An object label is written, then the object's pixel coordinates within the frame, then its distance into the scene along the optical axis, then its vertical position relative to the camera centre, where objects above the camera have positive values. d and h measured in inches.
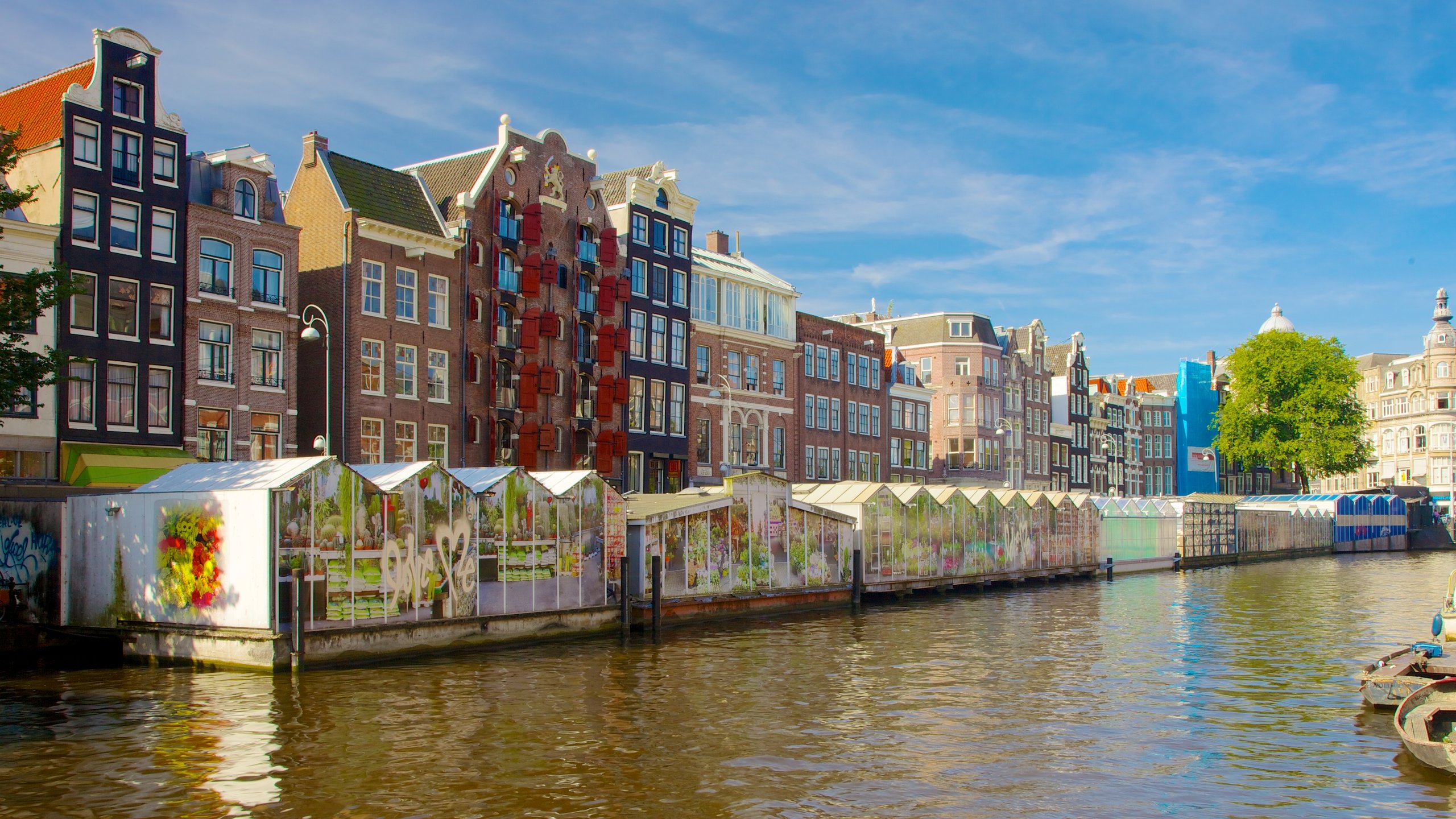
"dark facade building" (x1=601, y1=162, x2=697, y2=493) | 2728.8 +392.7
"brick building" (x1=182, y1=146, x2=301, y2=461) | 1882.4 +276.9
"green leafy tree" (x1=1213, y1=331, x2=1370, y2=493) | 4576.8 +292.7
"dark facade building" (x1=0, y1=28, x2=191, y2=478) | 1737.2 +379.4
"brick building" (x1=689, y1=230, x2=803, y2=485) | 2947.8 +301.8
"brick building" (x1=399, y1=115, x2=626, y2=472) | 2363.4 +368.6
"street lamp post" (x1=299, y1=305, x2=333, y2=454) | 1976.6 +209.3
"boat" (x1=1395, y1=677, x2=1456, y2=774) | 821.9 -157.8
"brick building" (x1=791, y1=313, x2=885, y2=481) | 3324.3 +242.5
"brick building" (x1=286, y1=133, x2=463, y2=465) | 2112.5 +322.8
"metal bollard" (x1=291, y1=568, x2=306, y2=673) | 1218.6 -114.8
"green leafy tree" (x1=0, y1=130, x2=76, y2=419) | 1274.6 +189.4
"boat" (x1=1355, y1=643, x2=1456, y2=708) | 1011.3 -151.1
